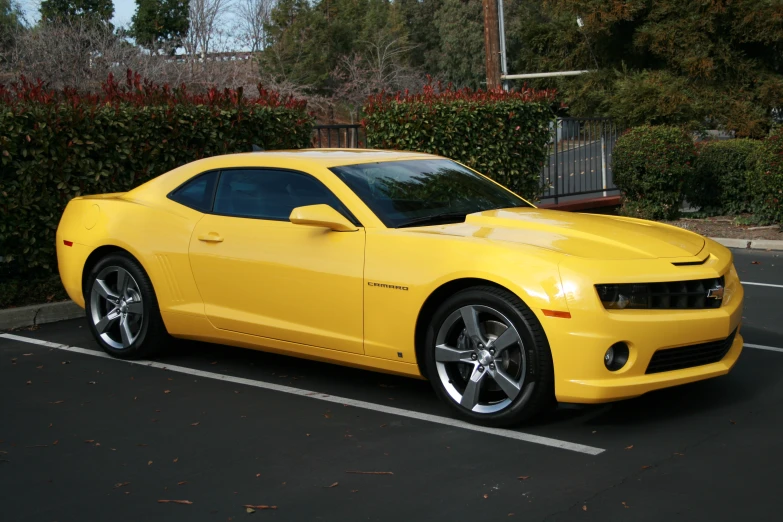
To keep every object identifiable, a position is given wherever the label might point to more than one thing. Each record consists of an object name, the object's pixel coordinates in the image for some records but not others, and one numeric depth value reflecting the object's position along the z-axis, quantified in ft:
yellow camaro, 16.88
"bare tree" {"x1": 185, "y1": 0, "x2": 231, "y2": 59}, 119.75
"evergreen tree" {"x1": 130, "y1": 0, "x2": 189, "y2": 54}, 159.02
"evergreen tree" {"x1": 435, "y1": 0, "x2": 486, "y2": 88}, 213.25
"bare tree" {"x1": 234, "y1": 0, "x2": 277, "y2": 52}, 141.28
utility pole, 66.18
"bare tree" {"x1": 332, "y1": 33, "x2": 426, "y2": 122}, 150.71
